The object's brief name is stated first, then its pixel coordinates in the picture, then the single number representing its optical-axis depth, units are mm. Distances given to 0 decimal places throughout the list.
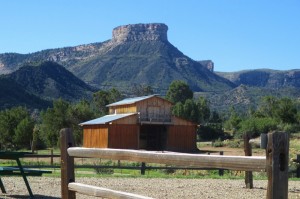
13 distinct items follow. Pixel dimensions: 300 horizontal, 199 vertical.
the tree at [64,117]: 65269
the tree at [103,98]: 91438
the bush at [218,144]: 59744
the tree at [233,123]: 83812
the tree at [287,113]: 75531
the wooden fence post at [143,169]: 19094
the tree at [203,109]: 93362
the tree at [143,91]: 109438
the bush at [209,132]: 77875
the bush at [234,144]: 57094
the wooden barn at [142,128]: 50906
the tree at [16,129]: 58062
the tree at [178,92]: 104500
